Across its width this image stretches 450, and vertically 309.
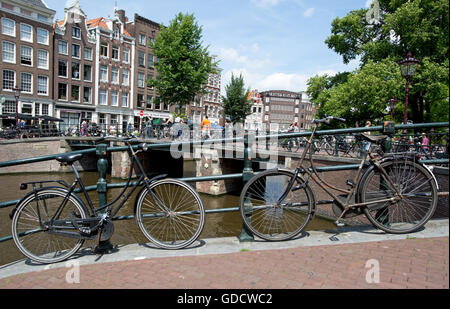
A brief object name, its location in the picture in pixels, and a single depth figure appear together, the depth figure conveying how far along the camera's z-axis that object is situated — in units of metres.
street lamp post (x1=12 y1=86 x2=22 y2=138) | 23.47
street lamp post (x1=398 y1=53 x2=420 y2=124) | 11.84
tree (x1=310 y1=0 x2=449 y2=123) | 17.38
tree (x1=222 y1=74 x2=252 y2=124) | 37.31
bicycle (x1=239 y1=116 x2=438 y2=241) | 3.07
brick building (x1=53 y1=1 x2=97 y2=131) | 32.03
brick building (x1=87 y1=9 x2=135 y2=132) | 35.75
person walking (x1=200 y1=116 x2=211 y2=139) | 16.95
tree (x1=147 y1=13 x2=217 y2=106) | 25.52
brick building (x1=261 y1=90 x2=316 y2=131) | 89.00
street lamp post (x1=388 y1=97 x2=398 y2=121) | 16.12
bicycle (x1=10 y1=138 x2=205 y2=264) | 2.94
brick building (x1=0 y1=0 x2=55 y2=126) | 27.98
